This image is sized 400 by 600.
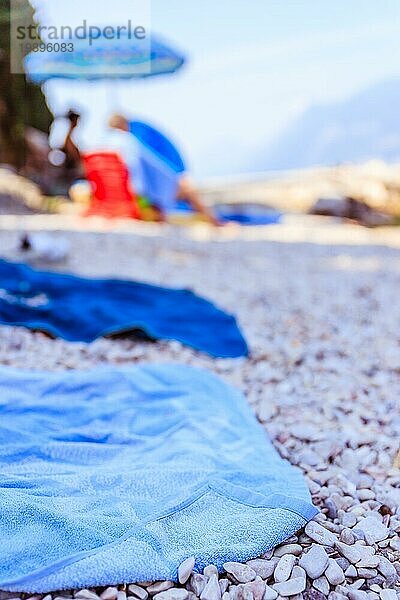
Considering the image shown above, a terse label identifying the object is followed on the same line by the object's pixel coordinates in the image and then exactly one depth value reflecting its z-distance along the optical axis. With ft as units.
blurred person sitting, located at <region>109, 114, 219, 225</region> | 17.69
